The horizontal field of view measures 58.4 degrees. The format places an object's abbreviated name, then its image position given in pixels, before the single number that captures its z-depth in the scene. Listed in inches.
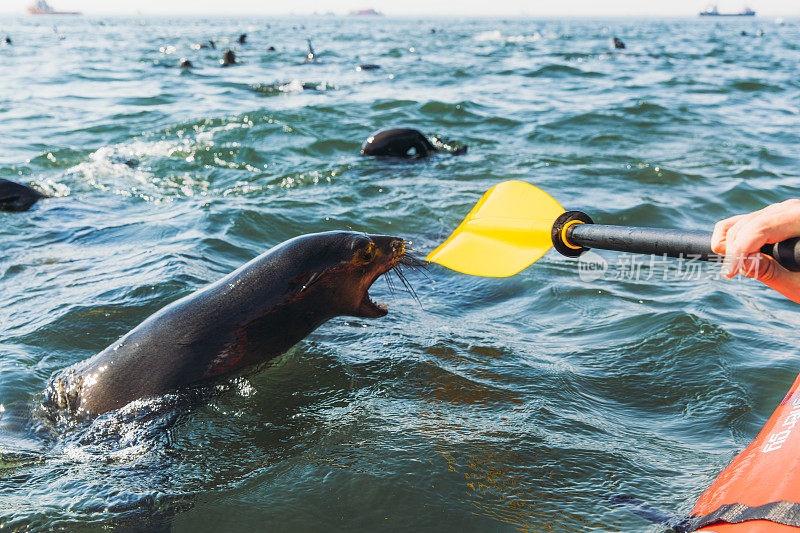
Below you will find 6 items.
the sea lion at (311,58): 882.4
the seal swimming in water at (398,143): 347.9
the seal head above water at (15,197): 269.3
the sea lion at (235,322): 131.6
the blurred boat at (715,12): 5998.0
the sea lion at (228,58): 847.1
